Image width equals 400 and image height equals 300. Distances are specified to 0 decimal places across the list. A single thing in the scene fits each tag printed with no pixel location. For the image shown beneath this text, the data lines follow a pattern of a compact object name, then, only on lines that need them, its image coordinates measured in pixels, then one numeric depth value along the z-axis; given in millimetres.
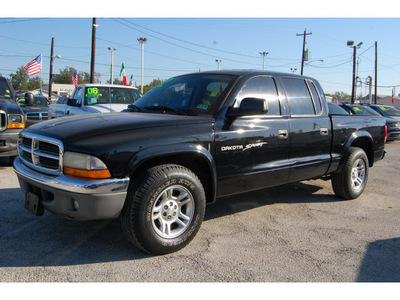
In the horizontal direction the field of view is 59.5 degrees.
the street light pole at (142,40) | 42644
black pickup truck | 2916
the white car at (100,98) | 9102
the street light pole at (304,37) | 41212
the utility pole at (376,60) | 42044
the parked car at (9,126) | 6621
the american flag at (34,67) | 20906
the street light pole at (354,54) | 38184
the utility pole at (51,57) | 36512
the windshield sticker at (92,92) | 9391
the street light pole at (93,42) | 20000
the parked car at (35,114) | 9497
